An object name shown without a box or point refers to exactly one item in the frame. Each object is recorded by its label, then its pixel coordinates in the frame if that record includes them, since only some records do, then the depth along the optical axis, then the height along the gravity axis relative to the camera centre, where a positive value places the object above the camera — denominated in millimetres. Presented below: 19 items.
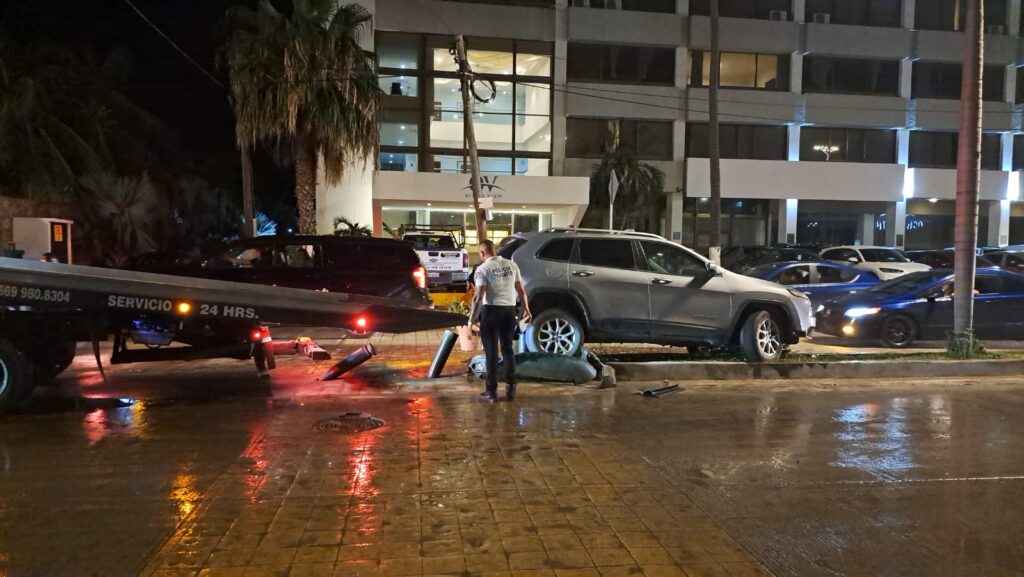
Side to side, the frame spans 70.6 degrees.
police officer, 7875 -544
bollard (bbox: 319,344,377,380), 9109 -1339
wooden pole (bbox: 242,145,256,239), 20766 +1629
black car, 10773 -136
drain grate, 6797 -1602
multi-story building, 29938 +6816
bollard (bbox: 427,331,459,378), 9375 -1265
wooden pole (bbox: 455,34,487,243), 15180 +3190
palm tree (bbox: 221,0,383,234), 17406 +4227
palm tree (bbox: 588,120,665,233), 29562 +3381
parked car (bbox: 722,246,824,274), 22312 +176
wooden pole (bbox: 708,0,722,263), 17141 +2594
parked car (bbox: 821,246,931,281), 18625 +138
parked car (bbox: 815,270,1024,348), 12242 -832
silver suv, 9555 -488
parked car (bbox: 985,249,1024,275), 17730 +137
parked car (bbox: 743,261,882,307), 14953 -279
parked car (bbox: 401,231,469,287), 19453 -94
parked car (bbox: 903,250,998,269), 22297 +174
